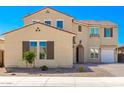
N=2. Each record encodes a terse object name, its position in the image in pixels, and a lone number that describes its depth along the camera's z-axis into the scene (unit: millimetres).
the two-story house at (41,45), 10669
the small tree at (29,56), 10056
